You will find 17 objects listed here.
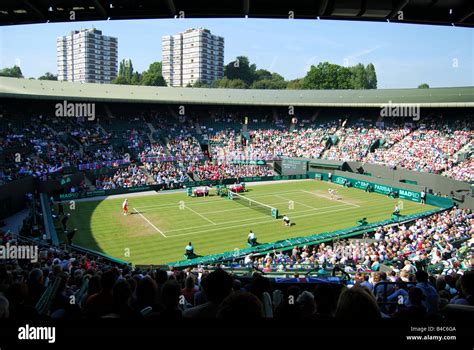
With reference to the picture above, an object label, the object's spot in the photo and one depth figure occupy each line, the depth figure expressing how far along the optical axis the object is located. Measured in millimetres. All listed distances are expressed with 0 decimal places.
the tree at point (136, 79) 133900
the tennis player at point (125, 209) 32406
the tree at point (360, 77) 135750
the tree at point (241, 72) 132000
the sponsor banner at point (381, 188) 39831
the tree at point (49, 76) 140600
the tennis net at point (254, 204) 32994
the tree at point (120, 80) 119919
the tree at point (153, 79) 124562
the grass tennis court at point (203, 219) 25250
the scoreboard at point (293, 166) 54938
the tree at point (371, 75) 153750
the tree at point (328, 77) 115312
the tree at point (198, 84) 129812
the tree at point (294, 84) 125750
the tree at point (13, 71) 113012
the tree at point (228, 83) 116625
